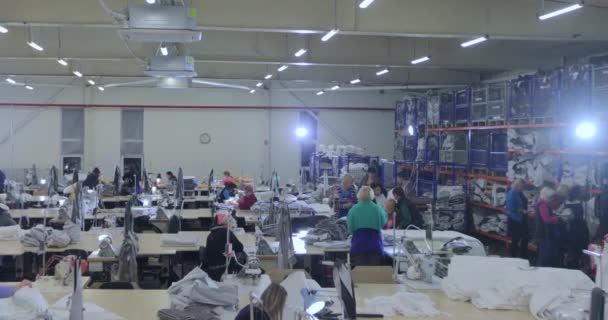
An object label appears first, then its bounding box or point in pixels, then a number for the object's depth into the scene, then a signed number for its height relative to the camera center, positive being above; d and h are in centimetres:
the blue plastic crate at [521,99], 1122 +113
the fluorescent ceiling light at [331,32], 1045 +215
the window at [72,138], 2023 +60
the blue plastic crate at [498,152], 1239 +14
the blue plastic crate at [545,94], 1042 +113
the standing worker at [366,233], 708 -87
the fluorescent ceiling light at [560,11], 832 +207
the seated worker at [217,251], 680 -105
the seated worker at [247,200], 1147 -80
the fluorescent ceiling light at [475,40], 1080 +212
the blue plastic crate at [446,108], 1464 +122
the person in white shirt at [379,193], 1106 -64
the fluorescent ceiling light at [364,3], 814 +207
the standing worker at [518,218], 1072 -104
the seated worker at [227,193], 1349 -81
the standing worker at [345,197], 1189 -77
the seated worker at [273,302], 314 -74
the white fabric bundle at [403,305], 444 -109
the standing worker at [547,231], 877 -103
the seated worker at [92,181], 1515 -61
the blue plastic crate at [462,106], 1375 +121
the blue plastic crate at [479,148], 1321 +23
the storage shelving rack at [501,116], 984 +84
